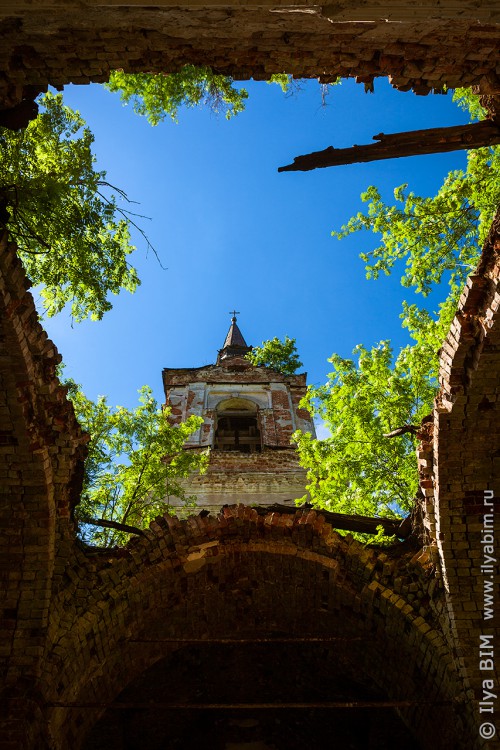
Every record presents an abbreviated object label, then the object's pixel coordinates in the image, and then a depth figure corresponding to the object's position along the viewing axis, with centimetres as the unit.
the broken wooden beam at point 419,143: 535
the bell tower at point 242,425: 1548
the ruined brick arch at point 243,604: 600
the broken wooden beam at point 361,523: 719
